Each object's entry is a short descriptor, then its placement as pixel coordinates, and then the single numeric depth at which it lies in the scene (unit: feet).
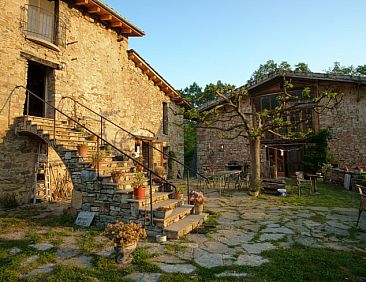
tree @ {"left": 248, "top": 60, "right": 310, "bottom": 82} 106.83
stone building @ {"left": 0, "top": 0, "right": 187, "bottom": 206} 23.59
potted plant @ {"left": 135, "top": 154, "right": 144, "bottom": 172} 23.83
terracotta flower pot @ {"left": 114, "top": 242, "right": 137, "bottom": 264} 11.86
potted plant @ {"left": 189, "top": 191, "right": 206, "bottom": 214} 19.51
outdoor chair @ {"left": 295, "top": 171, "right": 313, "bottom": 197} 33.23
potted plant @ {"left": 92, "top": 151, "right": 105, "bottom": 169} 19.06
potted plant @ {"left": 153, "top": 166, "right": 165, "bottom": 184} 27.04
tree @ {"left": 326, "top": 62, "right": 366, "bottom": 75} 89.51
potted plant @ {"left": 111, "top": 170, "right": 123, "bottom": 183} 18.34
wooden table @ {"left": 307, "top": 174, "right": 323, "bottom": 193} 33.91
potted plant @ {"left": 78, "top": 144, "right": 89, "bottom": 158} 20.83
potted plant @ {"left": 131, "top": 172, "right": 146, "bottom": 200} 17.00
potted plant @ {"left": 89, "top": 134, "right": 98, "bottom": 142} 26.58
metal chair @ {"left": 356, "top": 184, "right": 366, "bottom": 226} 17.21
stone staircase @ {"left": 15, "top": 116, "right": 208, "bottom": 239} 16.17
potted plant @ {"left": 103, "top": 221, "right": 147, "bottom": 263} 11.87
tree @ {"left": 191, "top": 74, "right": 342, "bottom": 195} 30.07
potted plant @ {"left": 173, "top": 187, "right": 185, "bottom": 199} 20.41
